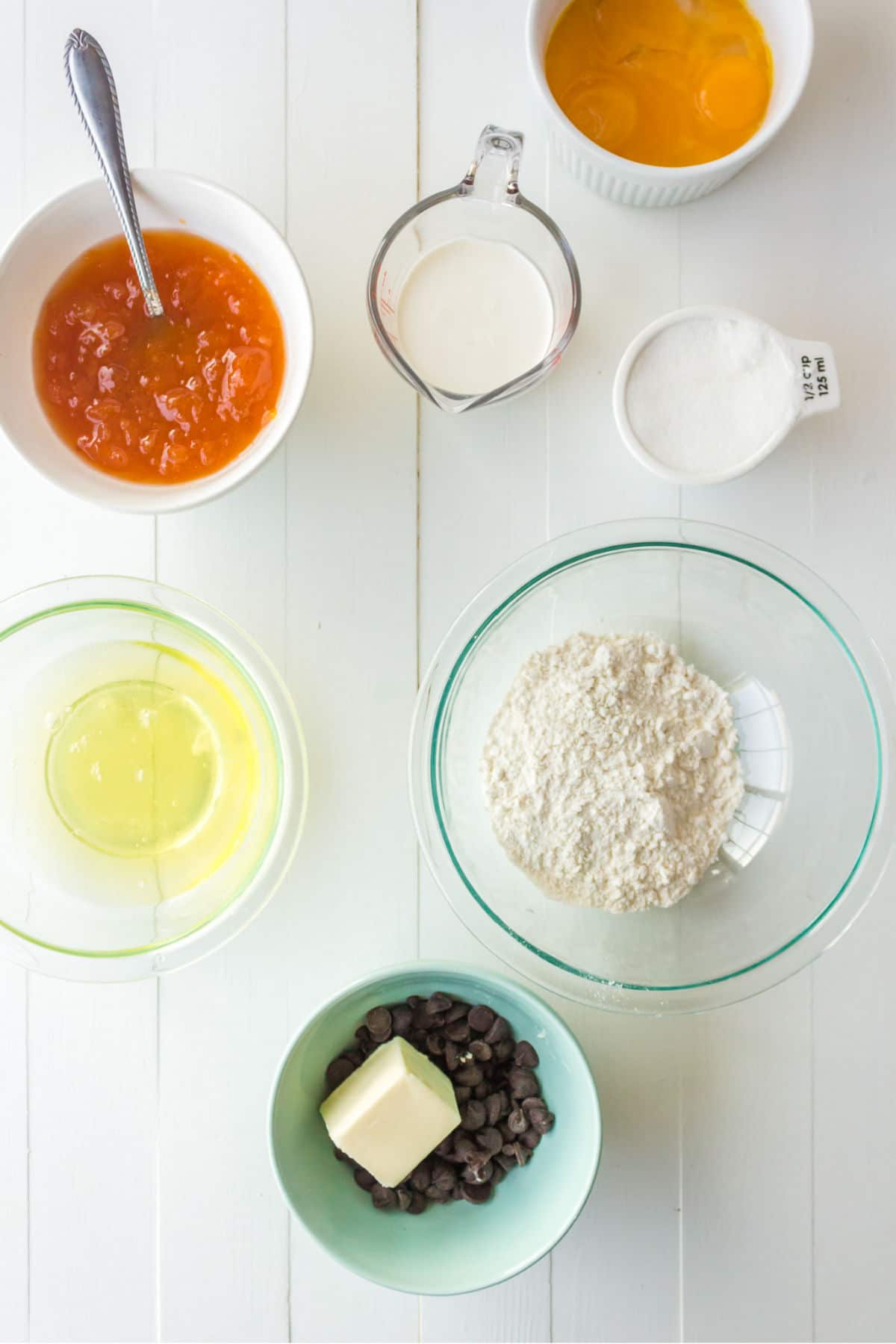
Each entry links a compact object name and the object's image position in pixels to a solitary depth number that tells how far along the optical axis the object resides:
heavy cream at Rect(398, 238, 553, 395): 0.92
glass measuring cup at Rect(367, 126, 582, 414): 0.87
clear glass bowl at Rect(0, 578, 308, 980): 0.92
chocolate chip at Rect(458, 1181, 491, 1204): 0.91
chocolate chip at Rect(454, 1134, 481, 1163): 0.90
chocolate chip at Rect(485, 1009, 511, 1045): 0.92
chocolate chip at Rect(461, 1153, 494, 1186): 0.90
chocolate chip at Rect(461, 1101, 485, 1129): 0.91
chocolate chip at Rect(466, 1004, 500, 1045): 0.92
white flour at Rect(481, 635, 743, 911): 0.85
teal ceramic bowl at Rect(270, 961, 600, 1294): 0.88
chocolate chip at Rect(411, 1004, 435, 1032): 0.92
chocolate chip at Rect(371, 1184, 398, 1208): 0.92
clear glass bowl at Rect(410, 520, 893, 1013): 0.90
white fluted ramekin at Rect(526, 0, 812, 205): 0.86
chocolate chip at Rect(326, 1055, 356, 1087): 0.93
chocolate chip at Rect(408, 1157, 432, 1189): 0.92
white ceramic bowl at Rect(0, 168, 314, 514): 0.84
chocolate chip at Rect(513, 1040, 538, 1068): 0.92
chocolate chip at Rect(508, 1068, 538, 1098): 0.92
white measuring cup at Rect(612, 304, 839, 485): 0.89
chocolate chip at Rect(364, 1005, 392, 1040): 0.92
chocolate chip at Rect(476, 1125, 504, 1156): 0.91
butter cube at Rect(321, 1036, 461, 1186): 0.86
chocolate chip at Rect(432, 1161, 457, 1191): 0.91
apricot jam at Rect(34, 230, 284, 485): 0.86
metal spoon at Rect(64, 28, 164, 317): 0.82
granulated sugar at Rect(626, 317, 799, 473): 0.90
